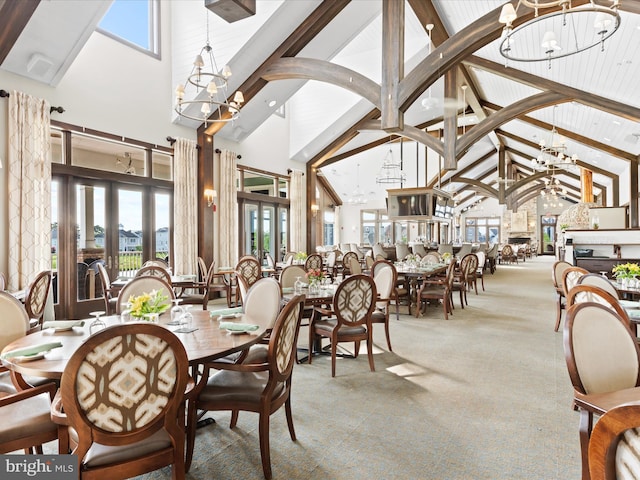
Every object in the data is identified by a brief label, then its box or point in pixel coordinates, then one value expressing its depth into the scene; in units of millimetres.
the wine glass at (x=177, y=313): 2594
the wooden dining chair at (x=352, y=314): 3627
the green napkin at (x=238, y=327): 2324
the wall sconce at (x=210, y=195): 8180
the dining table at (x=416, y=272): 6441
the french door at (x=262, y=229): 10211
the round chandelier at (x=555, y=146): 9234
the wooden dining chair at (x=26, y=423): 1684
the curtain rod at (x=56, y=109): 5718
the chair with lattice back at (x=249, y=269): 6789
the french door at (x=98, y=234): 6004
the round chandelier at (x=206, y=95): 7024
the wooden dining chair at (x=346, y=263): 8362
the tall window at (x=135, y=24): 6633
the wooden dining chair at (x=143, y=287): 3217
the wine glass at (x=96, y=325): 2435
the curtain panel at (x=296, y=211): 11781
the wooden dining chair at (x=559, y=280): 5262
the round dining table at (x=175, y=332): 1764
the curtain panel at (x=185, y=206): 7730
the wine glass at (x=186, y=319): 2512
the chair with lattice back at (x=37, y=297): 3842
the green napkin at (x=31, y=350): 1861
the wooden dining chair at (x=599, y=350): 1786
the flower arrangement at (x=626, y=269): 4141
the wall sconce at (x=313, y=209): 12484
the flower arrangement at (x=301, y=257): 8223
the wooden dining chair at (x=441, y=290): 6117
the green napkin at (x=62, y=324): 2450
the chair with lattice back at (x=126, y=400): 1438
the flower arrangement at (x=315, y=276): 4152
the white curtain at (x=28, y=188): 5199
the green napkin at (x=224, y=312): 2878
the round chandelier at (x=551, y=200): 23394
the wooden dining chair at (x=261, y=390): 2059
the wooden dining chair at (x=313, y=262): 8055
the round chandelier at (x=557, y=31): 3445
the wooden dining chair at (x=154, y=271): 4812
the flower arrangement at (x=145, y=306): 2225
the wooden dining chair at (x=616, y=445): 921
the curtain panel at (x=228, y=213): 8844
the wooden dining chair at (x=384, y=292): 4125
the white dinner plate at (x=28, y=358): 1818
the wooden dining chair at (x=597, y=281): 3397
